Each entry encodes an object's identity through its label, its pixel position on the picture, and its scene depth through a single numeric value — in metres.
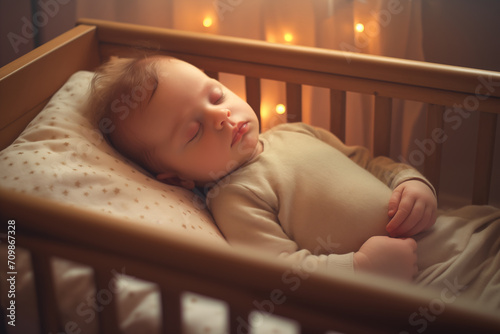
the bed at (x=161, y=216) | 0.58
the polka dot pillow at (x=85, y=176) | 0.97
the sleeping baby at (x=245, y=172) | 1.07
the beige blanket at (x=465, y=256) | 0.98
